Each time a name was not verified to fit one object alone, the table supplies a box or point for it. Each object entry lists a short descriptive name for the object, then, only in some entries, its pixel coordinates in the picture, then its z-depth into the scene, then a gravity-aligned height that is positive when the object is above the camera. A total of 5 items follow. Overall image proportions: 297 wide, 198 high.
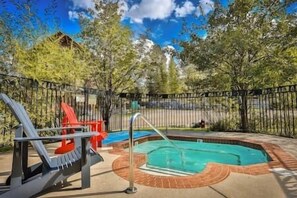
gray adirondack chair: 1.82 -0.69
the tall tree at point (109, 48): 7.56 +2.66
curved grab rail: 2.13 -0.77
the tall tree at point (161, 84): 23.66 +3.29
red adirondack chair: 3.57 -0.38
